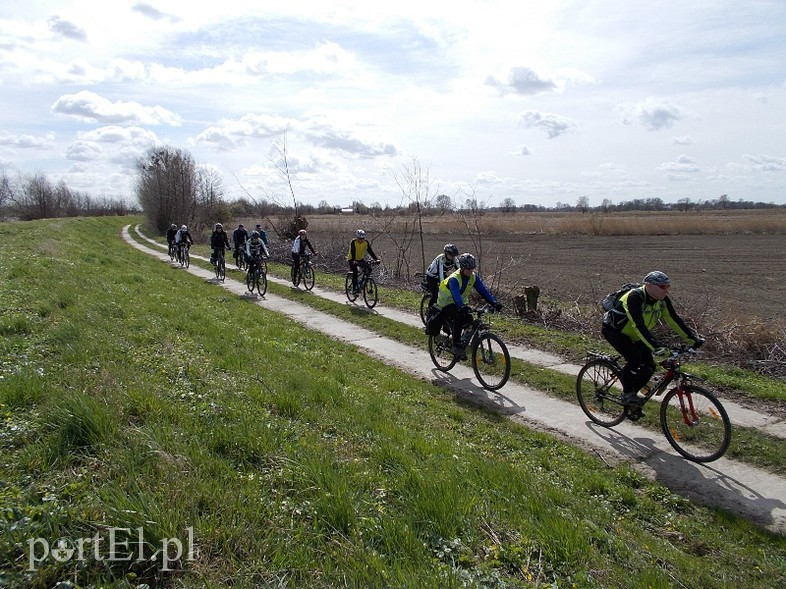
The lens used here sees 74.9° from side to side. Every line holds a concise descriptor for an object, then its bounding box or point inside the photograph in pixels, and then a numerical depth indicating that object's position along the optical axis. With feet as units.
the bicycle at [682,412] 17.51
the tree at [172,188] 168.14
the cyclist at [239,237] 67.67
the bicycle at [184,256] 81.48
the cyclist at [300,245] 54.95
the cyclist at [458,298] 25.77
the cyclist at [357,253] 46.98
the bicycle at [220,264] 65.62
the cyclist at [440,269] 33.24
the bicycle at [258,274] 53.52
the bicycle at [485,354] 24.63
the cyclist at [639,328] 18.49
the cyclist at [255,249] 53.72
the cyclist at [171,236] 93.11
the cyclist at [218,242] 65.21
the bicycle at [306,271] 55.83
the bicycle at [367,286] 45.85
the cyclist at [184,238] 80.33
